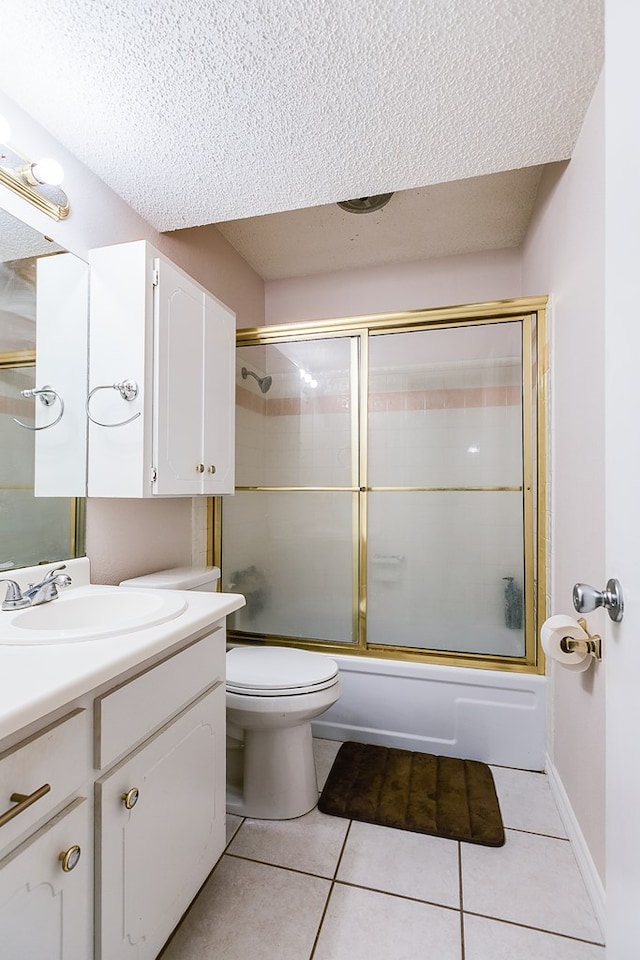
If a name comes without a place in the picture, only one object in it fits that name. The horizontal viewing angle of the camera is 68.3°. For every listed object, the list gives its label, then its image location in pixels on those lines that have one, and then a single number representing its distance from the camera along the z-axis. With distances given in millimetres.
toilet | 1594
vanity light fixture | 1264
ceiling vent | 2178
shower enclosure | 2057
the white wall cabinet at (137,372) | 1523
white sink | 973
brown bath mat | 1572
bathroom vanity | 705
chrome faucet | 1207
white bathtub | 1920
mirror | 1292
